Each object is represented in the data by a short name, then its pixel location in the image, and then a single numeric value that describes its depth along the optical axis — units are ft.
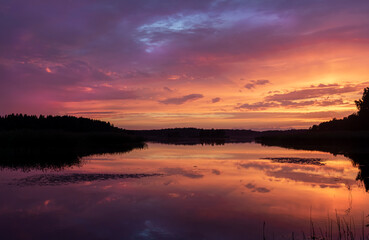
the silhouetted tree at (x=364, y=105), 249.12
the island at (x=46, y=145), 89.10
